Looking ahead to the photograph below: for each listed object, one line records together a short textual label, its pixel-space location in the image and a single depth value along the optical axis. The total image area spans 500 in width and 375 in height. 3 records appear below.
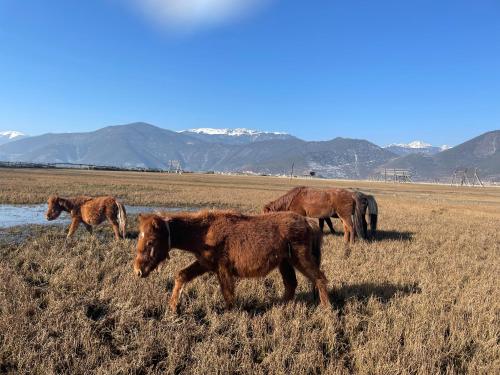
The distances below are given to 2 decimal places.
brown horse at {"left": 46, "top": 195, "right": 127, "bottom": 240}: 12.28
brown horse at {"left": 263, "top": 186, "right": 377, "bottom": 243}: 13.32
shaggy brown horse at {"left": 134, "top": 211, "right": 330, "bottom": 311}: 6.07
